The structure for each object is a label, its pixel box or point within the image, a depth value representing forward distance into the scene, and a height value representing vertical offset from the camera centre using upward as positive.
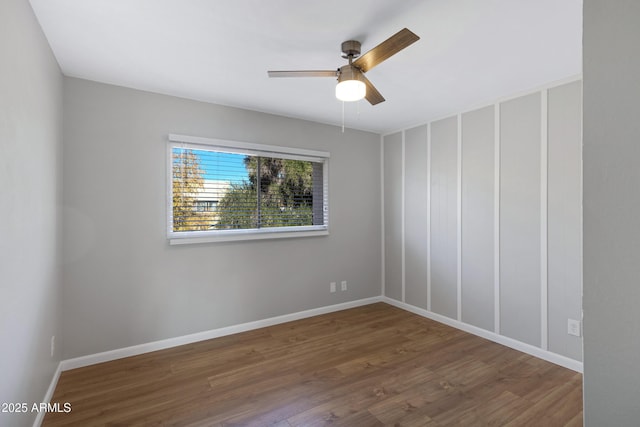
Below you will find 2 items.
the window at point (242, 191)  2.98 +0.24
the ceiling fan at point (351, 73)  1.92 +0.90
